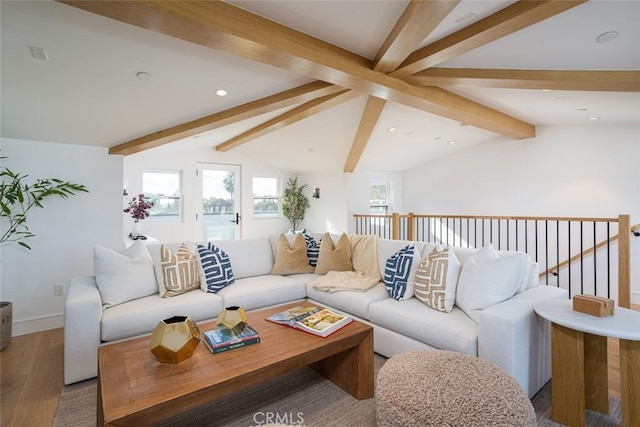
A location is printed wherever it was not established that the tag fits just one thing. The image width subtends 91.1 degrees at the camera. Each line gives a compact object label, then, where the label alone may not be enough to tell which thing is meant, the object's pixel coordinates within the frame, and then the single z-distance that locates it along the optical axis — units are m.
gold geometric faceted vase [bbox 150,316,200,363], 1.63
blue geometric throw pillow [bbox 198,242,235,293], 2.94
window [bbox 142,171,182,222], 5.51
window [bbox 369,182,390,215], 6.99
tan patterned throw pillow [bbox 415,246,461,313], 2.43
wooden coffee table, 1.36
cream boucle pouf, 1.25
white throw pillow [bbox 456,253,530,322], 2.22
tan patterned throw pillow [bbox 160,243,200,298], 2.80
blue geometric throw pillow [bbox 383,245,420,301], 2.70
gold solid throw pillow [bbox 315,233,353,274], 3.49
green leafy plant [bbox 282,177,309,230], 7.18
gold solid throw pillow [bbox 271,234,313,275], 3.56
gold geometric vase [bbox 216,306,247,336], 1.92
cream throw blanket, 3.02
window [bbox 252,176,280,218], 6.94
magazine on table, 2.04
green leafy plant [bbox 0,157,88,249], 3.02
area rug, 1.85
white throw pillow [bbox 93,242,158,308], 2.54
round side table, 1.61
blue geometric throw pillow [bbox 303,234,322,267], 3.71
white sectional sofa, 1.94
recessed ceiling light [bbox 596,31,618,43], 2.18
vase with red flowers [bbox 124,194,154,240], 4.48
